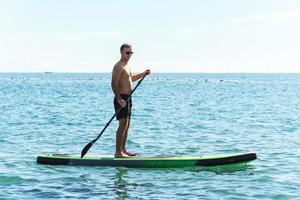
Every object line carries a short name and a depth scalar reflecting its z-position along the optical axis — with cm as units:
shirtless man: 1265
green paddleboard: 1309
